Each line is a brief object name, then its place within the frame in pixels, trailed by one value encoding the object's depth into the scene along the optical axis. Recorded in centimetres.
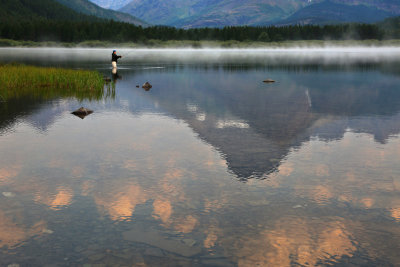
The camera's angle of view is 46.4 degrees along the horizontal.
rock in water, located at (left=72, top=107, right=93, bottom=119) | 2609
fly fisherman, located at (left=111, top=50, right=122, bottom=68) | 6194
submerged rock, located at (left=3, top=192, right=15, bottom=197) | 1170
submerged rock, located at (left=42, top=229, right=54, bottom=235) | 938
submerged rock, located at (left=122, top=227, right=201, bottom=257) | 868
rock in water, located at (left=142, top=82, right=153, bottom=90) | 4280
